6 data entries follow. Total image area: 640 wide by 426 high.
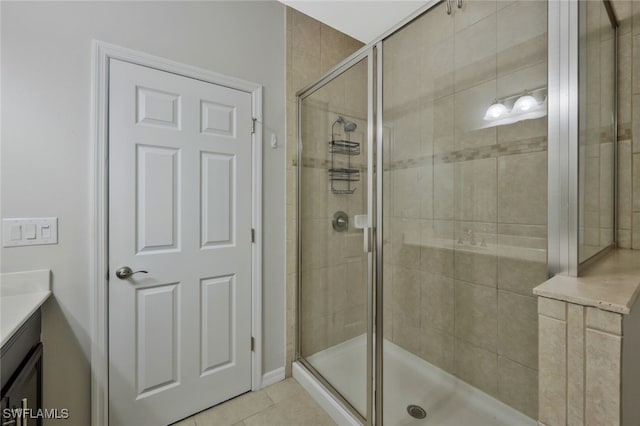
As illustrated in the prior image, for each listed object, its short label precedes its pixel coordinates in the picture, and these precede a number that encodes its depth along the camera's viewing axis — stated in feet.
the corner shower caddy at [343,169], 5.44
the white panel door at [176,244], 4.81
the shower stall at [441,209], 3.85
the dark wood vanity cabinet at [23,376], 3.00
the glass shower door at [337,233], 5.18
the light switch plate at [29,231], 4.06
